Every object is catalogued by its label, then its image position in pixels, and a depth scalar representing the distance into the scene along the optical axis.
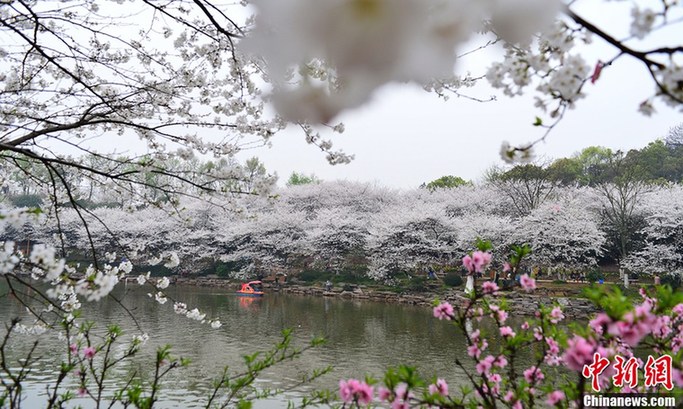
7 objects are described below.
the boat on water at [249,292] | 18.78
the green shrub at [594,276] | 17.30
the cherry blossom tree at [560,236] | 16.77
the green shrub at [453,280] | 18.64
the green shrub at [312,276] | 22.74
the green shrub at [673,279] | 15.64
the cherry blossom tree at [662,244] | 15.88
